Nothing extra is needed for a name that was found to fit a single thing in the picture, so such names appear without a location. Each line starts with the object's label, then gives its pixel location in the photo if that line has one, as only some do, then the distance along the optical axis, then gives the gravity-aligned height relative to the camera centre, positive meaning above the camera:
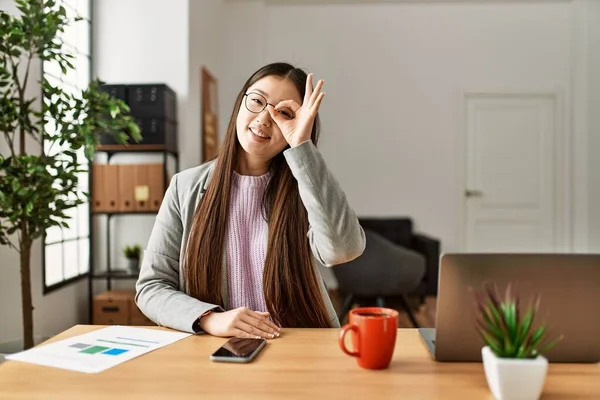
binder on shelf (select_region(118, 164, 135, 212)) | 3.87 +0.03
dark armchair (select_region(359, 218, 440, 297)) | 5.37 -0.45
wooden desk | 0.91 -0.31
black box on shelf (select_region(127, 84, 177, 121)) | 3.83 +0.60
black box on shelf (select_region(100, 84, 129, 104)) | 3.82 +0.66
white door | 6.18 +0.19
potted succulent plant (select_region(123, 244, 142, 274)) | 3.93 -0.45
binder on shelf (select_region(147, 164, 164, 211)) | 3.86 +0.06
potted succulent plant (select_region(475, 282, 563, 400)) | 0.84 -0.24
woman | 1.43 -0.11
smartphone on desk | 1.07 -0.30
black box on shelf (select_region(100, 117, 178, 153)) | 3.84 +0.40
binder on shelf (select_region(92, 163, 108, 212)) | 3.88 -0.03
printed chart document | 1.05 -0.31
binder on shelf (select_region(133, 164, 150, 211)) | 3.86 +0.02
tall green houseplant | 2.30 +0.24
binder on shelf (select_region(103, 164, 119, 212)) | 3.88 +0.02
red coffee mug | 1.01 -0.26
